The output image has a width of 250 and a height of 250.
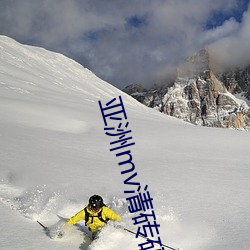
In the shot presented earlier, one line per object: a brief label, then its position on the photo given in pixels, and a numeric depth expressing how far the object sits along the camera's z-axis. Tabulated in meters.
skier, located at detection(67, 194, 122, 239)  5.94
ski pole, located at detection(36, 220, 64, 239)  5.63
